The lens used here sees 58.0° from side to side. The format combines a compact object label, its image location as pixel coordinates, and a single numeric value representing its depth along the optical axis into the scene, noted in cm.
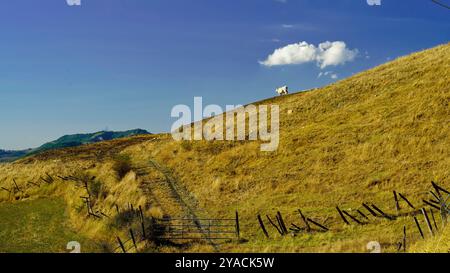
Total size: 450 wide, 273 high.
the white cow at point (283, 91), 12138
